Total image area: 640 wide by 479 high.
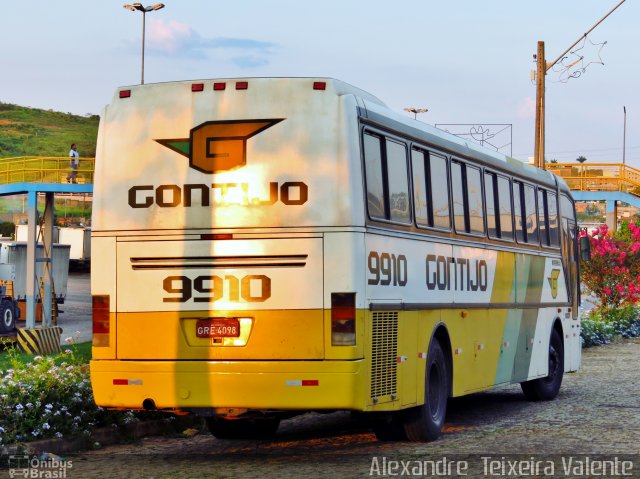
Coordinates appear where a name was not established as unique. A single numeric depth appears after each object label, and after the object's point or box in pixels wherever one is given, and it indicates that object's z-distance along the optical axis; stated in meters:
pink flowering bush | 38.09
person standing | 48.35
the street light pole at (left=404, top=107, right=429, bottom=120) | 72.00
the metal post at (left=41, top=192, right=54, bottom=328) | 43.75
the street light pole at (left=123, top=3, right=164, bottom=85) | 57.56
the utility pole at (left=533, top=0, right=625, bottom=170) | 32.53
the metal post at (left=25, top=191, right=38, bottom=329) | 42.16
